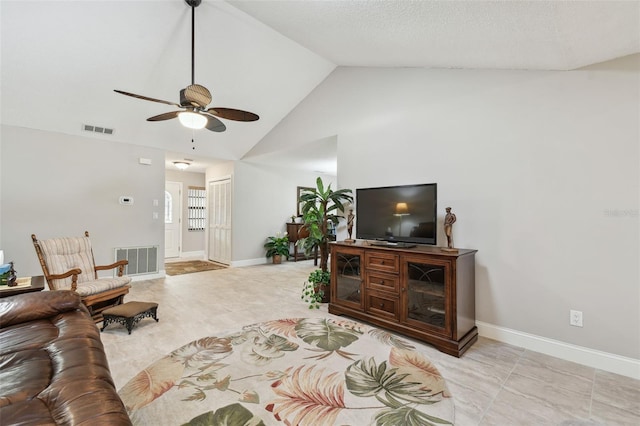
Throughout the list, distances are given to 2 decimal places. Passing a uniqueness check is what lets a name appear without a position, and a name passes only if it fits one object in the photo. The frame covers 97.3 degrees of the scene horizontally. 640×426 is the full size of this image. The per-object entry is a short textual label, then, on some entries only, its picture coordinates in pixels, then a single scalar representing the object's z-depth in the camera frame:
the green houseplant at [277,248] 6.86
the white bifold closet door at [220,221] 6.71
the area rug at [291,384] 1.74
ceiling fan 2.65
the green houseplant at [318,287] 3.95
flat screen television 2.84
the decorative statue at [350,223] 3.88
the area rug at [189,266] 6.01
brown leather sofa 0.93
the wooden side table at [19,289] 2.31
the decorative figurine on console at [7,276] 2.51
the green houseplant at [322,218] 4.02
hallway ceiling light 6.31
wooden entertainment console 2.51
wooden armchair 3.02
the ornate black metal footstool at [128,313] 2.88
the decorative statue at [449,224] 2.79
